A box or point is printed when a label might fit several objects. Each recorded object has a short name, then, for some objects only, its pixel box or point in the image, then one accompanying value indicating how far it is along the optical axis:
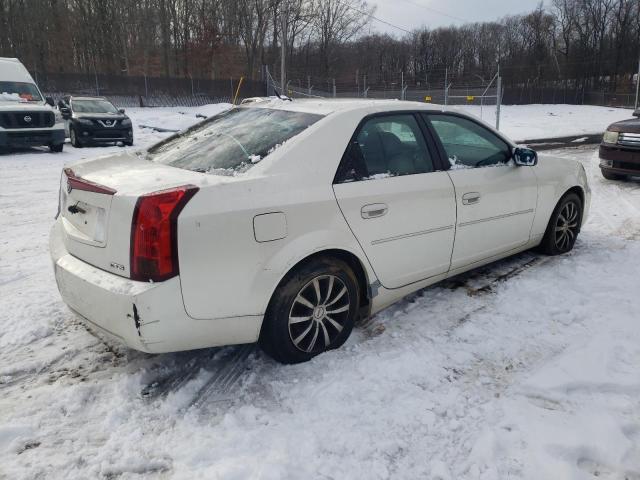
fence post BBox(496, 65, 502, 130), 16.33
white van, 12.77
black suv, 15.09
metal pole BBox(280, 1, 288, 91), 26.69
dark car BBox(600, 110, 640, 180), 8.73
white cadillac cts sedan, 2.62
